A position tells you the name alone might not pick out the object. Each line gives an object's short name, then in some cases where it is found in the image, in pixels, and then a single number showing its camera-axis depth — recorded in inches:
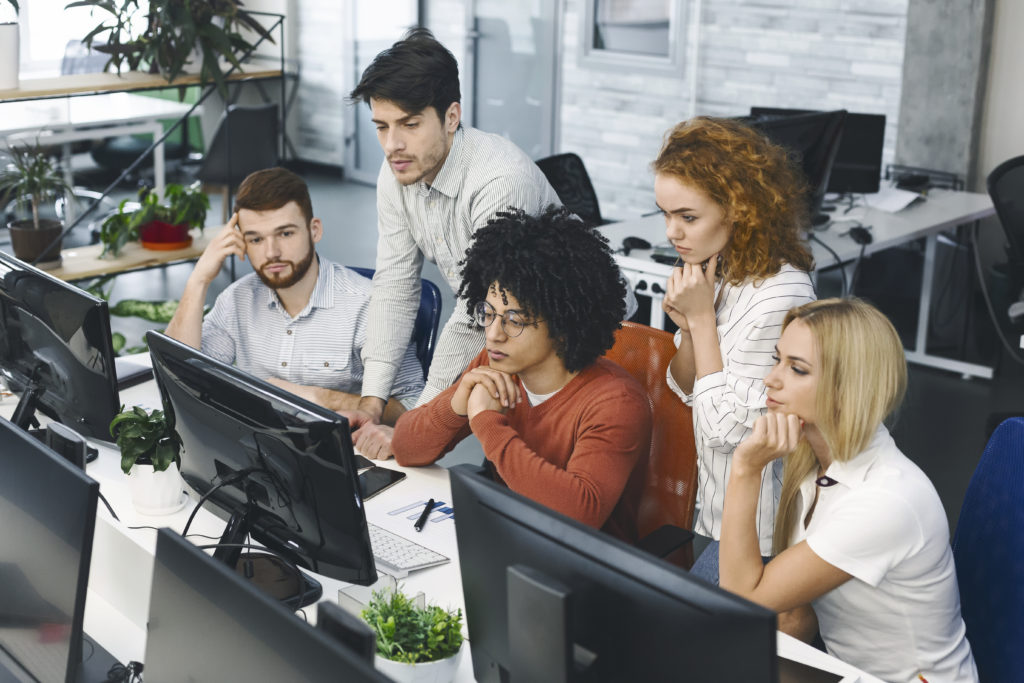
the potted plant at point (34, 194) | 156.7
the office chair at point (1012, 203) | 147.1
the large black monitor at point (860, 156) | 181.8
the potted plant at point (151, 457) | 76.6
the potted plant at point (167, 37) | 179.6
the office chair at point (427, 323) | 109.2
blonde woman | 63.6
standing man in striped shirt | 92.4
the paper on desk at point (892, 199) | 181.0
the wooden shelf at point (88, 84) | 153.0
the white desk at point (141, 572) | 68.3
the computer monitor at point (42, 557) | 53.3
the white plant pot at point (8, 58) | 153.0
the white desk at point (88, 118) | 199.2
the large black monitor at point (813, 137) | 148.1
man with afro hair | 77.7
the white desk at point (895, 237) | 149.9
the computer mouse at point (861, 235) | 161.8
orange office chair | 85.7
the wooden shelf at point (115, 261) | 162.7
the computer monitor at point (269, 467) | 62.0
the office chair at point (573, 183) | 164.7
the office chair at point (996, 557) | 68.8
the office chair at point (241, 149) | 227.0
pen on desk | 79.3
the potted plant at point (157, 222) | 171.9
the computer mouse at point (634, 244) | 155.3
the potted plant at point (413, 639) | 59.2
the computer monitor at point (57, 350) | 79.3
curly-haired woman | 80.0
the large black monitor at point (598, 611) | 45.1
